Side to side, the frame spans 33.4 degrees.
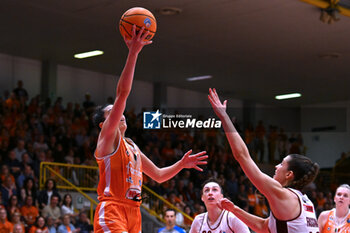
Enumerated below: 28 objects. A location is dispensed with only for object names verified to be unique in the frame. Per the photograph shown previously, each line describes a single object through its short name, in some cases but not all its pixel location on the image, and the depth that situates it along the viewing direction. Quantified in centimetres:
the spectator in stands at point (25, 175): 1273
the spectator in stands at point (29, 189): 1228
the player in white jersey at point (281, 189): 415
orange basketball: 466
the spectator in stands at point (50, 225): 1153
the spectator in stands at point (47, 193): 1252
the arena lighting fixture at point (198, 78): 2046
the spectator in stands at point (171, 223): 1016
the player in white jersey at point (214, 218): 648
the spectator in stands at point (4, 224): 1102
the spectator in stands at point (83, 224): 1232
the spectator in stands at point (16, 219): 1107
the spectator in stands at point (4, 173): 1226
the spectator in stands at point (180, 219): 1420
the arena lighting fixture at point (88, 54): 1739
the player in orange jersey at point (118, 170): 440
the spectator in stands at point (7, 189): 1198
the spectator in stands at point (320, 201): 1812
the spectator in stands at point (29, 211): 1180
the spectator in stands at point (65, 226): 1168
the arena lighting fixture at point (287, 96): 2342
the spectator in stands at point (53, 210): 1222
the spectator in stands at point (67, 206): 1262
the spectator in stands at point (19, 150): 1364
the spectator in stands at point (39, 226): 1121
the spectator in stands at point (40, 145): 1440
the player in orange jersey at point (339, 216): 805
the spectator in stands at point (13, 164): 1283
